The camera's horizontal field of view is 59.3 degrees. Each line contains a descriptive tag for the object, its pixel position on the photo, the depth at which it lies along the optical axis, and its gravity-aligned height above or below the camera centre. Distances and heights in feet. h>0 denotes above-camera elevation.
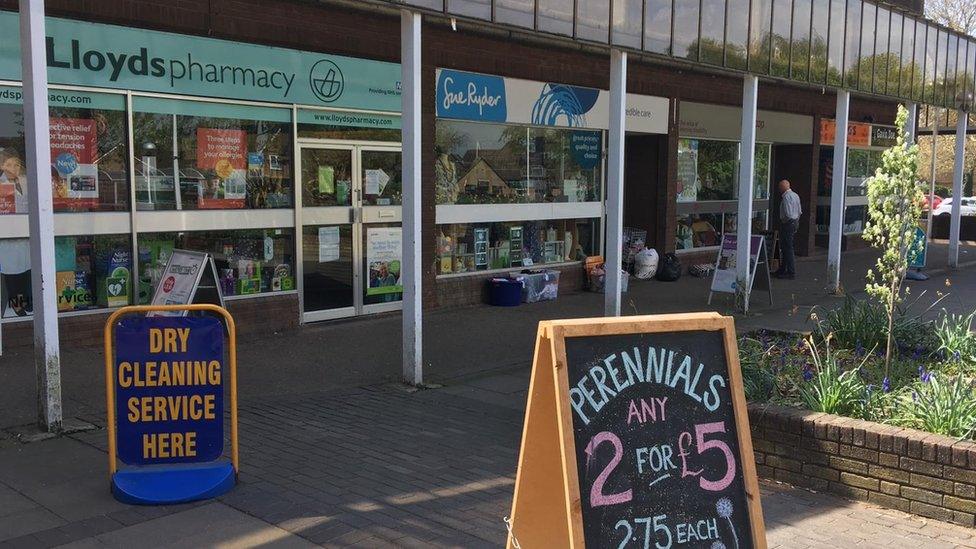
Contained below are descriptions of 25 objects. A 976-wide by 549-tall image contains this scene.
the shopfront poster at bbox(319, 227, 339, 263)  34.53 -1.89
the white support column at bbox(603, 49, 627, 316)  31.60 +0.74
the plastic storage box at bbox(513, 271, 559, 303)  41.27 -4.24
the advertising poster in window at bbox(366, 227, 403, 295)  36.42 -2.63
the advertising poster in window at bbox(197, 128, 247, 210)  30.81 +1.08
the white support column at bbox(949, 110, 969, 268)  58.34 +1.02
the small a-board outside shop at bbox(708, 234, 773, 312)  40.24 -3.19
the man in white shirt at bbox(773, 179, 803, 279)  51.31 -1.27
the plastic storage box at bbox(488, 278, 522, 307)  40.11 -4.36
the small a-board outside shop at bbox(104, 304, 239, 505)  16.34 -4.02
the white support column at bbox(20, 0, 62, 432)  19.03 -0.36
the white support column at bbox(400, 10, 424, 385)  24.88 +0.00
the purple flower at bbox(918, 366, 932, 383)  19.42 -3.99
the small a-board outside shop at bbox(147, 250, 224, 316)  27.17 -2.74
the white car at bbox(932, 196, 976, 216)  108.32 -0.56
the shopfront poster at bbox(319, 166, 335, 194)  34.37 +0.70
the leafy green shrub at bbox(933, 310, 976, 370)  22.92 -3.86
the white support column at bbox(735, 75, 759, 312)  37.65 +0.54
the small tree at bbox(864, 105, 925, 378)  20.27 -0.11
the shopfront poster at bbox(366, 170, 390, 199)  36.27 +0.71
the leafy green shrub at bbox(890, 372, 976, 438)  16.97 -4.21
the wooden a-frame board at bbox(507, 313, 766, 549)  11.41 -3.40
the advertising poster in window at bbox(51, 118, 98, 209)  27.20 +1.07
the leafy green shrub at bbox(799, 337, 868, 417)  18.51 -4.19
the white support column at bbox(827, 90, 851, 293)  43.94 -0.25
